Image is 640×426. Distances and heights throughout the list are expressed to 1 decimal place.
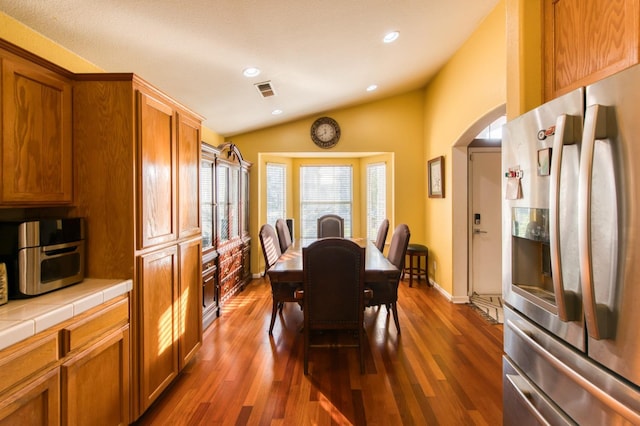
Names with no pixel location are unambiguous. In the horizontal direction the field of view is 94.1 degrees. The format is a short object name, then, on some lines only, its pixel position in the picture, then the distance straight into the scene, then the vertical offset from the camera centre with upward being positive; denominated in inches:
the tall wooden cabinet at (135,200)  66.6 +3.2
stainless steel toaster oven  53.4 -7.7
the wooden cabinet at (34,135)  53.2 +15.5
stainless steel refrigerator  31.2 -5.8
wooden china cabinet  133.3 -7.0
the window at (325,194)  238.5 +13.9
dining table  103.1 -20.4
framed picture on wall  169.0 +20.0
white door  159.5 -8.7
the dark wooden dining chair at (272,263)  114.3 -23.4
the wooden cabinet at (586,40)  39.4 +25.5
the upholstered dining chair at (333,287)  90.5 -23.7
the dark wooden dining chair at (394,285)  113.7 -28.8
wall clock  201.0 +53.1
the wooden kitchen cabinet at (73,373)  43.9 -27.4
